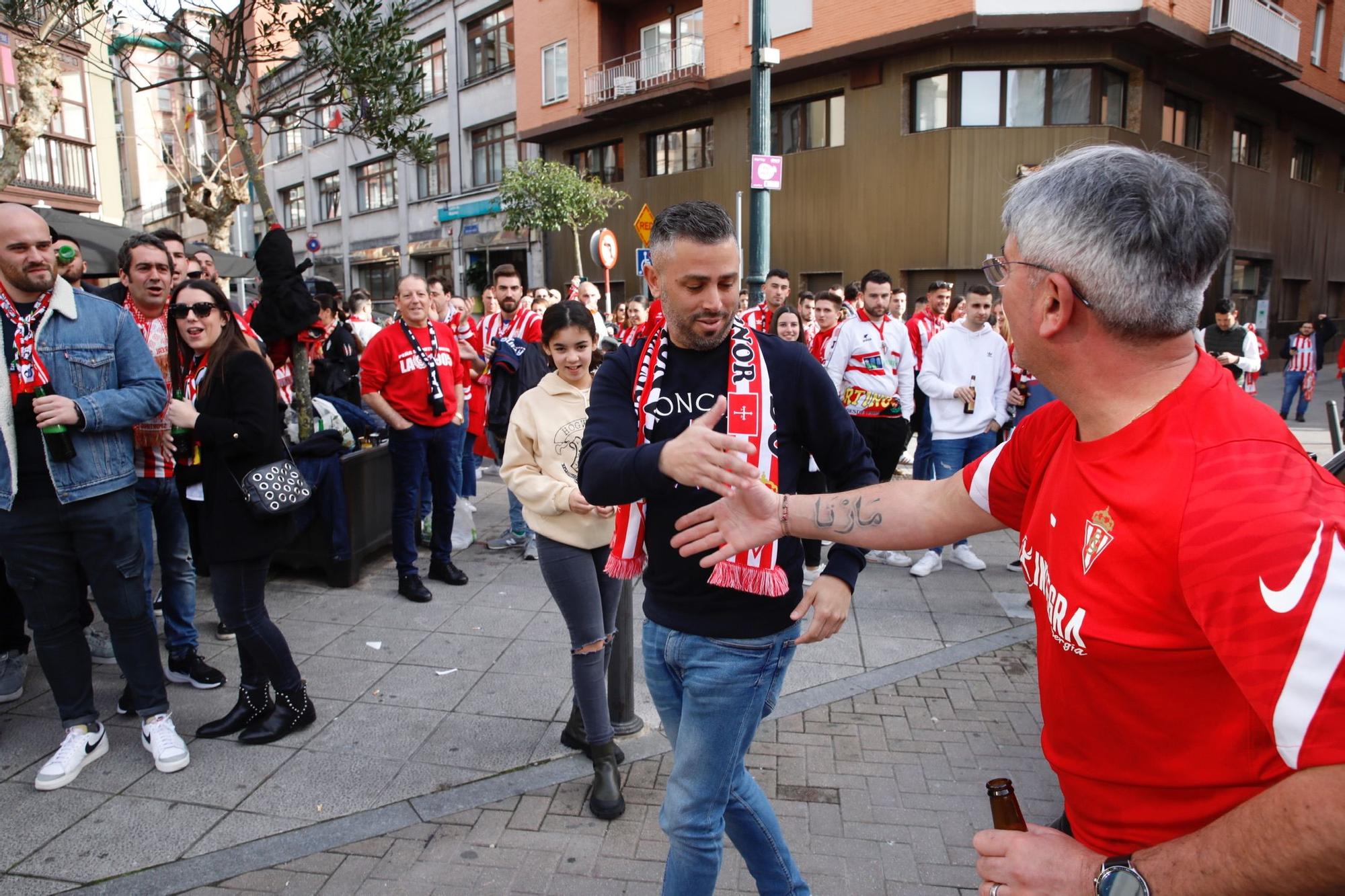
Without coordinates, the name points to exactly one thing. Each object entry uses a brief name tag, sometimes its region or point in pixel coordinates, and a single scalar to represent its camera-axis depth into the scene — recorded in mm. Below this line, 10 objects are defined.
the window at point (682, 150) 23156
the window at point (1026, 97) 17781
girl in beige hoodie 3342
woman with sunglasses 3639
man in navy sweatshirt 2180
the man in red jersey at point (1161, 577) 981
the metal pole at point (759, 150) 9516
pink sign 9375
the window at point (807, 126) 20094
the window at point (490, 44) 29047
